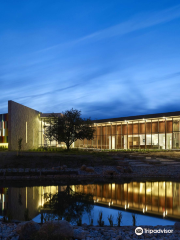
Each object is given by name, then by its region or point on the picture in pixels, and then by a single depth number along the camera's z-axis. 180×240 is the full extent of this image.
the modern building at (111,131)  33.78
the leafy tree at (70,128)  31.45
